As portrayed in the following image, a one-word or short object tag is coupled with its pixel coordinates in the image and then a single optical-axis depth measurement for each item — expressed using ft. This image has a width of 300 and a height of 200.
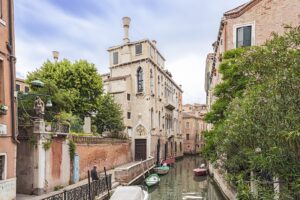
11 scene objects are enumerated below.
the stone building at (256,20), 48.52
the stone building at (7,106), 28.38
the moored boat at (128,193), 29.86
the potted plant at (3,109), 27.84
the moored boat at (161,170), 76.79
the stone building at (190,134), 162.71
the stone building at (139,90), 92.17
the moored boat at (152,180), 59.61
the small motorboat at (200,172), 75.61
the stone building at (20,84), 103.96
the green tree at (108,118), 77.46
